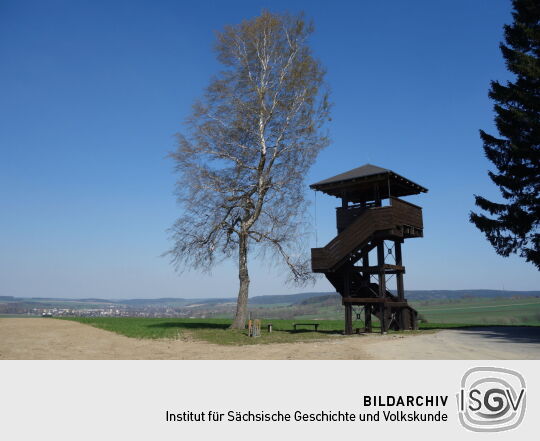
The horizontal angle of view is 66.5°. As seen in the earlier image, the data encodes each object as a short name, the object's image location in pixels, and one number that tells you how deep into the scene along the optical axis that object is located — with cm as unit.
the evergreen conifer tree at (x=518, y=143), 2472
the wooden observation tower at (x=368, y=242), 2145
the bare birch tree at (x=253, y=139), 2447
